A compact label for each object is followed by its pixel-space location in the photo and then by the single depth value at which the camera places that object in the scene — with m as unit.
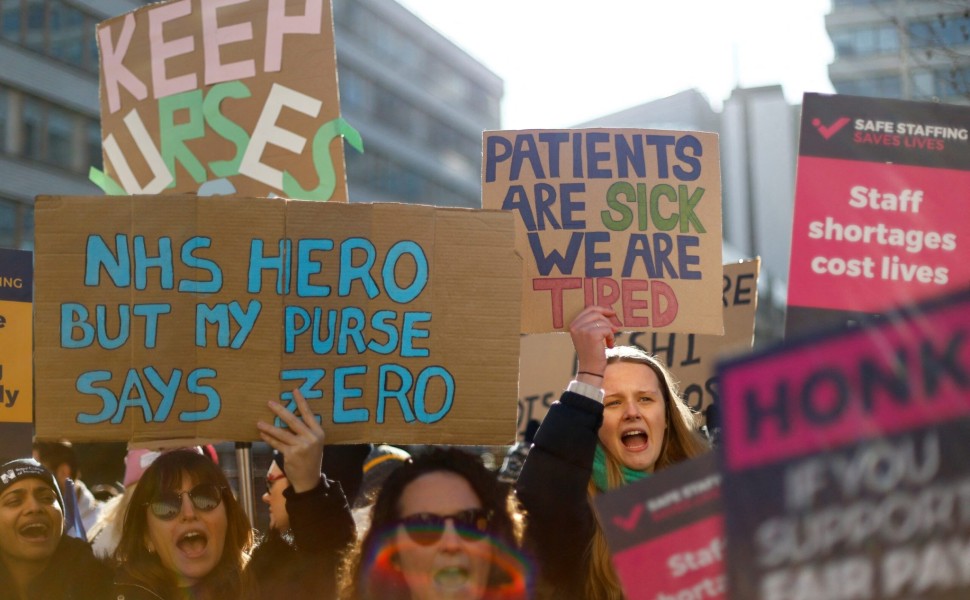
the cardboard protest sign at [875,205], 3.57
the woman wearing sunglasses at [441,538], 2.51
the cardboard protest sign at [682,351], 5.02
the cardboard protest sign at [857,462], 1.57
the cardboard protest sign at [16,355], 3.89
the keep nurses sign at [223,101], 4.11
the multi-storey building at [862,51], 46.06
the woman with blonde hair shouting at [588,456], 2.90
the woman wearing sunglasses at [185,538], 3.34
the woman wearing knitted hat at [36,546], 3.50
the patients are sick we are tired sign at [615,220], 3.72
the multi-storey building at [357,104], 23.72
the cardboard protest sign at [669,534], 1.86
